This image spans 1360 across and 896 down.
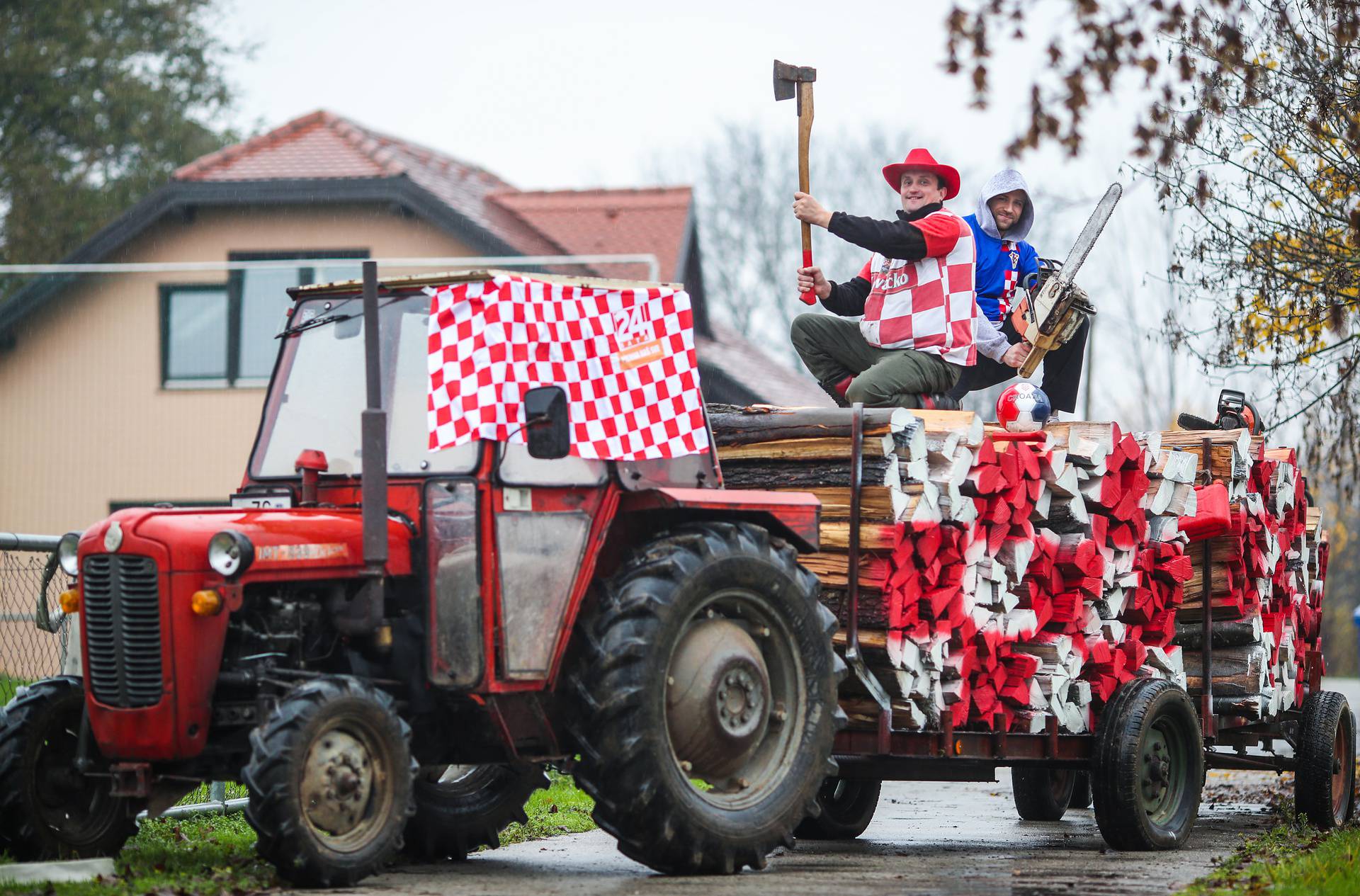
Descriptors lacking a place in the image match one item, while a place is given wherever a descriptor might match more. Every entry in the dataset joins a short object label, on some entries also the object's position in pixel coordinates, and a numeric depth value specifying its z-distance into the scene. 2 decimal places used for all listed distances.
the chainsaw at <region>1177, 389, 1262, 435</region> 22.62
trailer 17.11
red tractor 13.80
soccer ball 18.91
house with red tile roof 53.31
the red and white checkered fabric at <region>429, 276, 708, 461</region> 14.91
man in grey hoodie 20.83
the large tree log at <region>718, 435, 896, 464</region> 17.09
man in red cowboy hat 18.70
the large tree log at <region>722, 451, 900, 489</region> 17.02
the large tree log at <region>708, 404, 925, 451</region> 17.09
